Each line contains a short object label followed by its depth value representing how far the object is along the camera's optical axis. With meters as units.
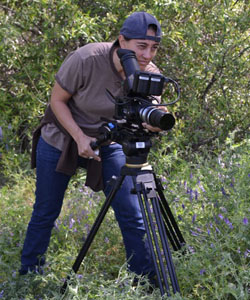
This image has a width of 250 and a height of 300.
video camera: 5.01
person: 5.81
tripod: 5.10
